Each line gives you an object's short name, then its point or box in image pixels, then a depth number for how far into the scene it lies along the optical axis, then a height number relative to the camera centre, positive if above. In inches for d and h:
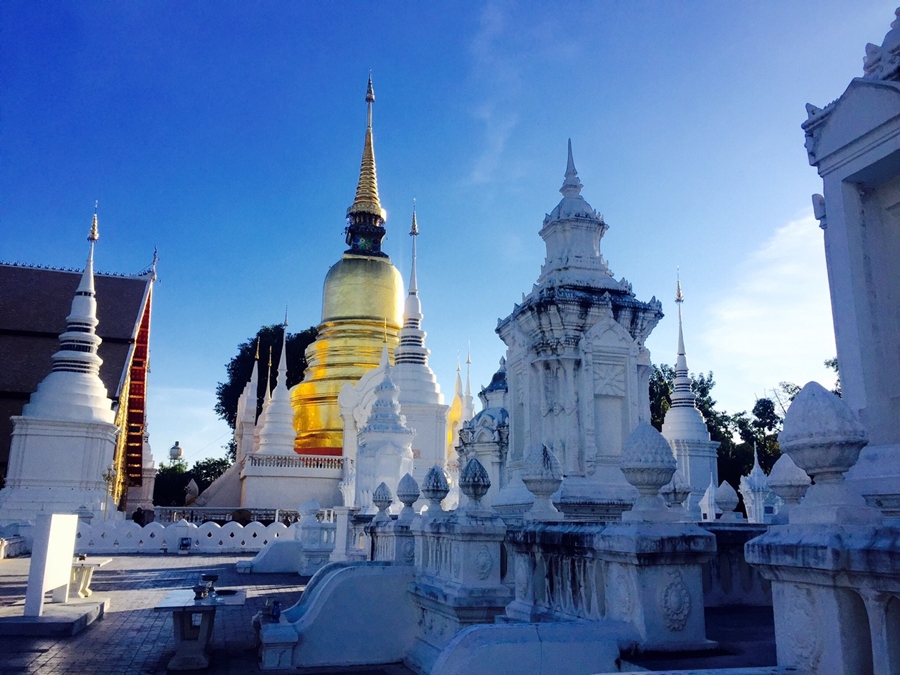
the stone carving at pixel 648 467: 190.4 +13.8
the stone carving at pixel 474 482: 308.3 +16.0
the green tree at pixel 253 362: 2124.8 +440.2
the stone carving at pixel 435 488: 368.8 +16.3
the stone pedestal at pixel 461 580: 295.0 -22.5
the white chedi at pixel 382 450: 845.8 +79.4
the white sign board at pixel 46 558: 383.9 -19.0
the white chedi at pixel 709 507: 840.6 +20.4
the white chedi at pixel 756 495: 713.0 +28.2
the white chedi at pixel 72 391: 963.3 +190.0
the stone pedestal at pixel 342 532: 665.6 -8.6
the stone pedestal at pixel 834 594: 108.7 -10.2
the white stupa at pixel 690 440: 1152.2 +125.8
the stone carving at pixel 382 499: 505.4 +14.9
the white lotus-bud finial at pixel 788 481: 234.8 +13.2
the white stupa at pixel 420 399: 1223.5 +194.1
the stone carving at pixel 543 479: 273.7 +15.4
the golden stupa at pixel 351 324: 1419.8 +392.3
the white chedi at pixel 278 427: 1273.4 +154.6
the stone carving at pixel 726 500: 519.8 +16.4
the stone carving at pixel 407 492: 440.8 +17.1
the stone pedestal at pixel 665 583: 185.8 -14.0
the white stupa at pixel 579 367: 508.7 +107.5
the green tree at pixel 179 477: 2162.9 +131.7
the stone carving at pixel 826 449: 117.8 +11.5
